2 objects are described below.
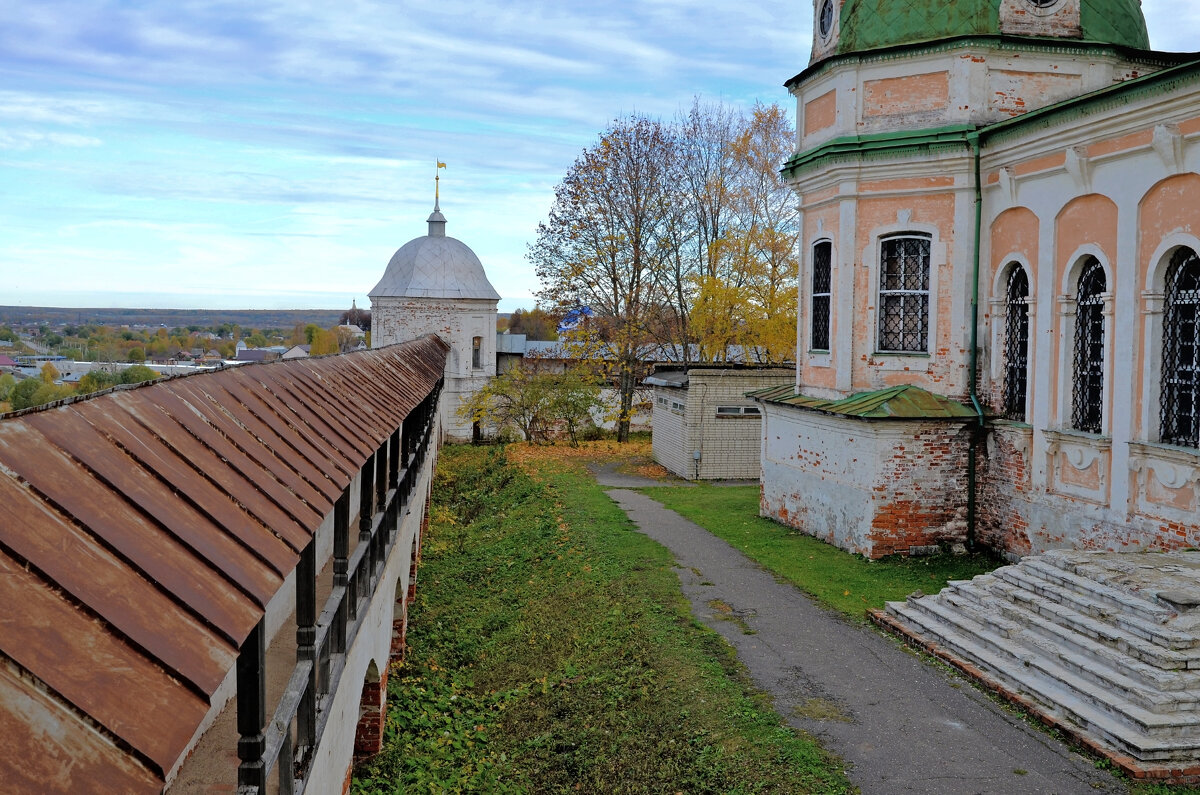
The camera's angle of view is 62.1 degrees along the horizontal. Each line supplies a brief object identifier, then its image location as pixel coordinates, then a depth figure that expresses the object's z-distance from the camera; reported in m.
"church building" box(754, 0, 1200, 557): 10.70
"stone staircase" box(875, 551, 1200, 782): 7.05
